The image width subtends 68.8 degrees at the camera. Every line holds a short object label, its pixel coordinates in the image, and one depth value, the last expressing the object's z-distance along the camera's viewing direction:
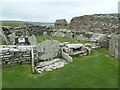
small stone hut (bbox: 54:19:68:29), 20.47
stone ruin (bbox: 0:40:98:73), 5.38
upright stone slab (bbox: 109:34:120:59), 5.98
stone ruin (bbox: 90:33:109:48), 7.81
